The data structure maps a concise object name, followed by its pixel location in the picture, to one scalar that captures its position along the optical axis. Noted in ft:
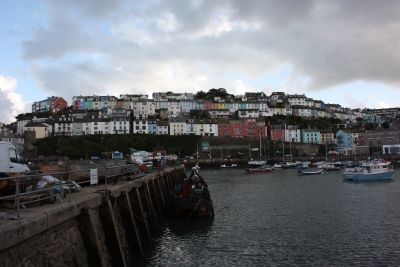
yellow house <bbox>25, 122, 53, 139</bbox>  361.92
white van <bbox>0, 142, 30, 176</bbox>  47.85
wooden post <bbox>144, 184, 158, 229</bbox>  69.07
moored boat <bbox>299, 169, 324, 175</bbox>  222.56
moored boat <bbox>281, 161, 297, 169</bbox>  303.48
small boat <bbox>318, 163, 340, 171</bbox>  265.13
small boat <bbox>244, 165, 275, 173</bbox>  250.98
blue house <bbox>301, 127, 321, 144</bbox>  432.66
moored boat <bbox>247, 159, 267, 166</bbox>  314.26
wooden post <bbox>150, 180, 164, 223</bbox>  79.56
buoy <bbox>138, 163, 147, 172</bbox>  96.64
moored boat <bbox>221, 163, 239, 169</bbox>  313.77
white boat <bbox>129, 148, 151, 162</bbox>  196.59
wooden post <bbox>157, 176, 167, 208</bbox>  88.44
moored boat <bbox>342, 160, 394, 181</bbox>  174.23
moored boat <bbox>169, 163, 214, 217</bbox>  79.66
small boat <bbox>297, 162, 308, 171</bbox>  251.39
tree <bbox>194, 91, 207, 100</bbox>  562.54
